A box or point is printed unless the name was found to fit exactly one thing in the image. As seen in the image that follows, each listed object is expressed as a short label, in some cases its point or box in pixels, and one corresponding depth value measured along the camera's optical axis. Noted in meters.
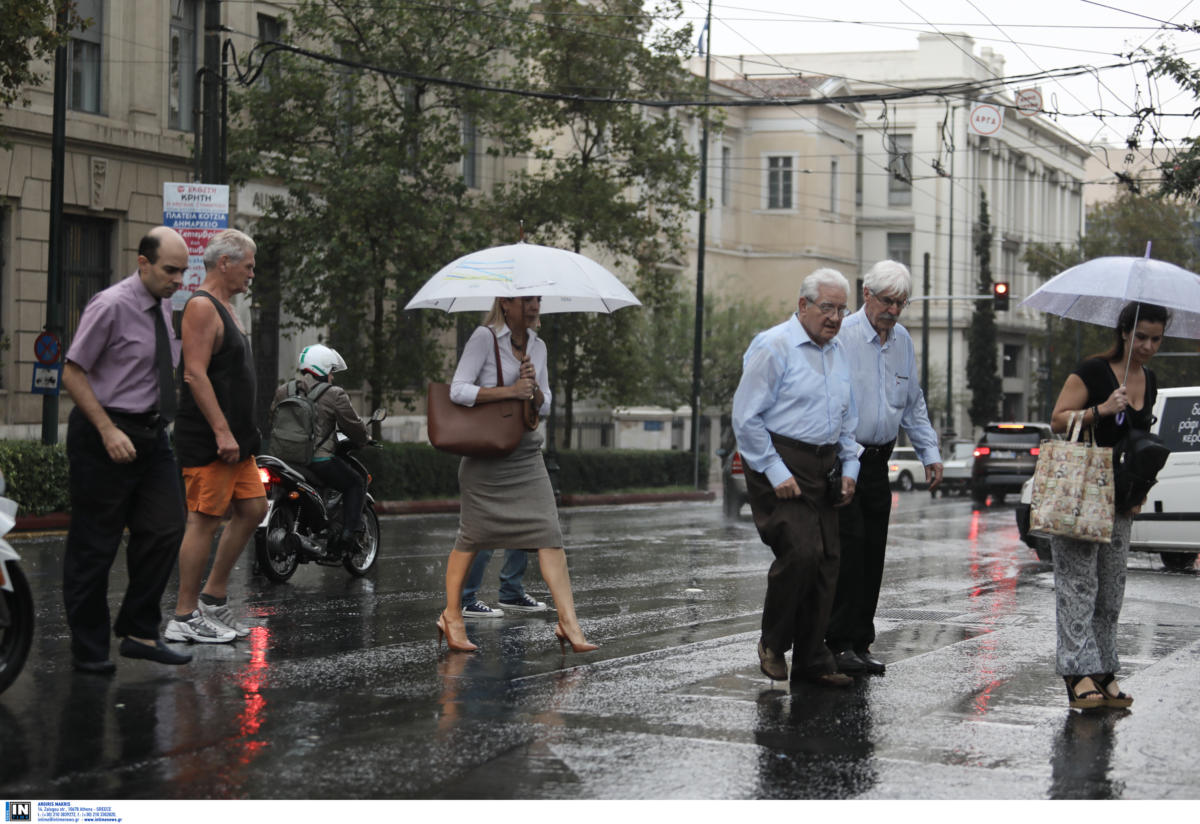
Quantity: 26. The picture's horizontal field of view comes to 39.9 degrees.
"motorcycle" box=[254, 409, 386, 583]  12.27
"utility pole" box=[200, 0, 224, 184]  20.31
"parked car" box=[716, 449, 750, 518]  25.38
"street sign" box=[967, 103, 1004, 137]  27.23
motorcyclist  12.38
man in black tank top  8.05
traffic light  39.91
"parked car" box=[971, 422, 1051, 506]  34.62
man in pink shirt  7.39
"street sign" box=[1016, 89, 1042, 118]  23.00
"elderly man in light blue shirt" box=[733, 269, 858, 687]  7.52
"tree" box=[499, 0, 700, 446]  31.67
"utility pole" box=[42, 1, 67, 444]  21.84
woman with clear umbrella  7.21
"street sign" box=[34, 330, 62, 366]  21.30
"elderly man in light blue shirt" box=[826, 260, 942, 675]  8.03
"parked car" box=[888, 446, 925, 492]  50.44
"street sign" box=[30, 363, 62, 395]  21.42
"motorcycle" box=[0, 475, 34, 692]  6.72
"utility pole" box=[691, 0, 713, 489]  38.22
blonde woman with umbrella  8.57
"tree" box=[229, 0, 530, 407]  25.92
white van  15.26
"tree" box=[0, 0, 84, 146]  17.08
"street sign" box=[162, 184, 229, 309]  18.88
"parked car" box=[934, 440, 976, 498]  46.62
